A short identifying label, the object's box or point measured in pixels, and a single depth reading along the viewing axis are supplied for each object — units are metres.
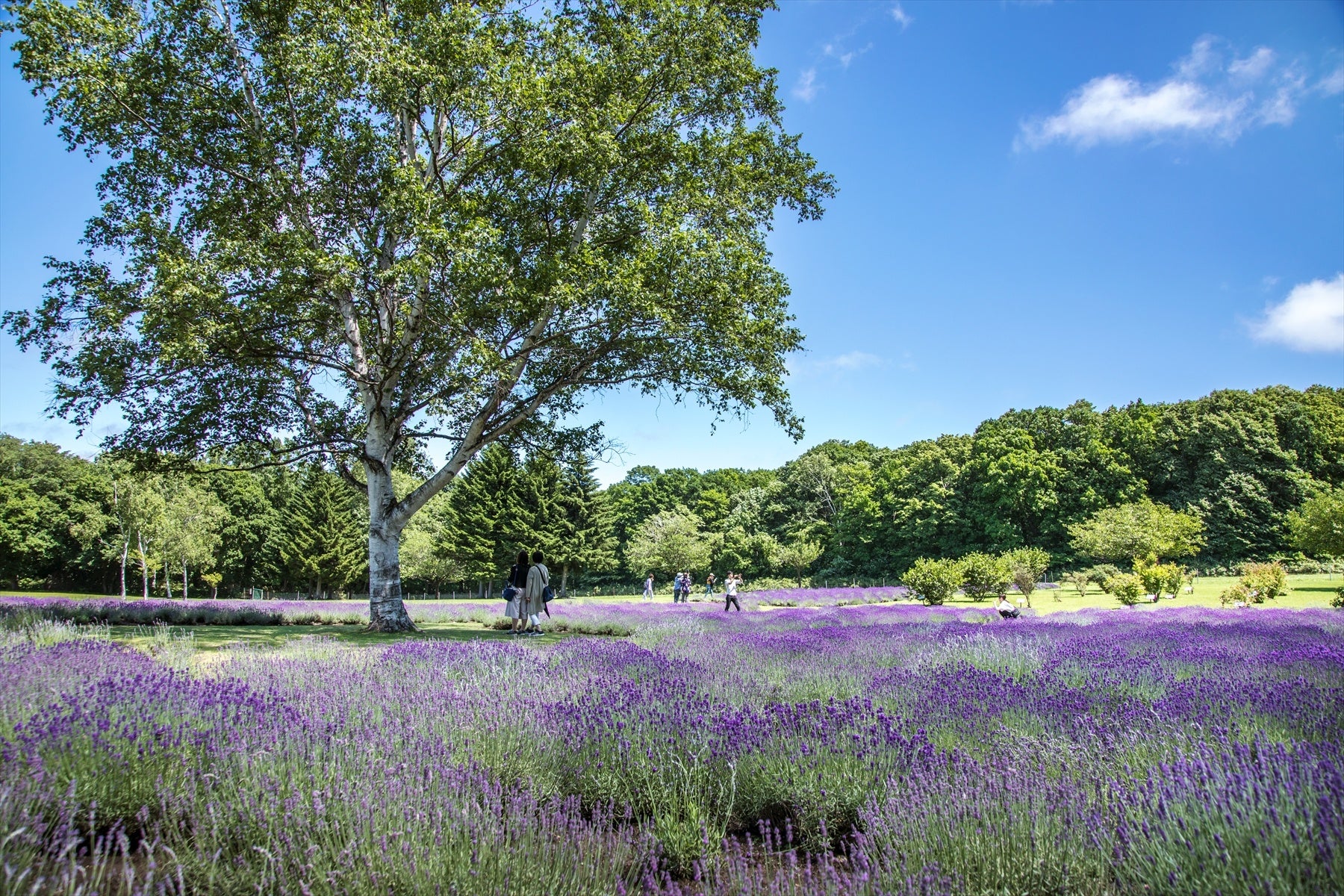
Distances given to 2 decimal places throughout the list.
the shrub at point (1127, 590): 19.44
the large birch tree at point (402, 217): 10.76
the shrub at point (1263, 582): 18.59
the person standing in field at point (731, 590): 23.41
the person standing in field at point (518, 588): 13.50
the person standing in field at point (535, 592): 13.38
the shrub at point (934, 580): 22.19
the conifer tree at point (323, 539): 51.31
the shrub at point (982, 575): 23.16
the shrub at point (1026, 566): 22.86
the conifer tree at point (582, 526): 51.88
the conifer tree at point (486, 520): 50.38
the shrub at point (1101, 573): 27.71
